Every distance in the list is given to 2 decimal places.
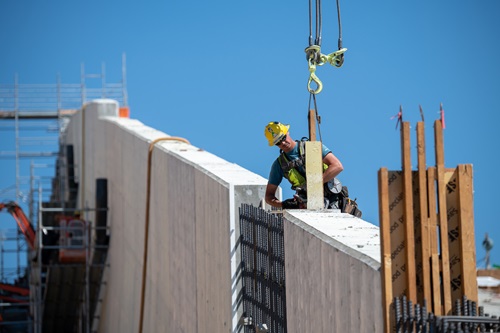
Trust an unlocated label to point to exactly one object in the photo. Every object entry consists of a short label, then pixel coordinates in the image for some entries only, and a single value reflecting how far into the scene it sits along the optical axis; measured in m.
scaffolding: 56.12
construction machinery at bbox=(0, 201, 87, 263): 42.97
